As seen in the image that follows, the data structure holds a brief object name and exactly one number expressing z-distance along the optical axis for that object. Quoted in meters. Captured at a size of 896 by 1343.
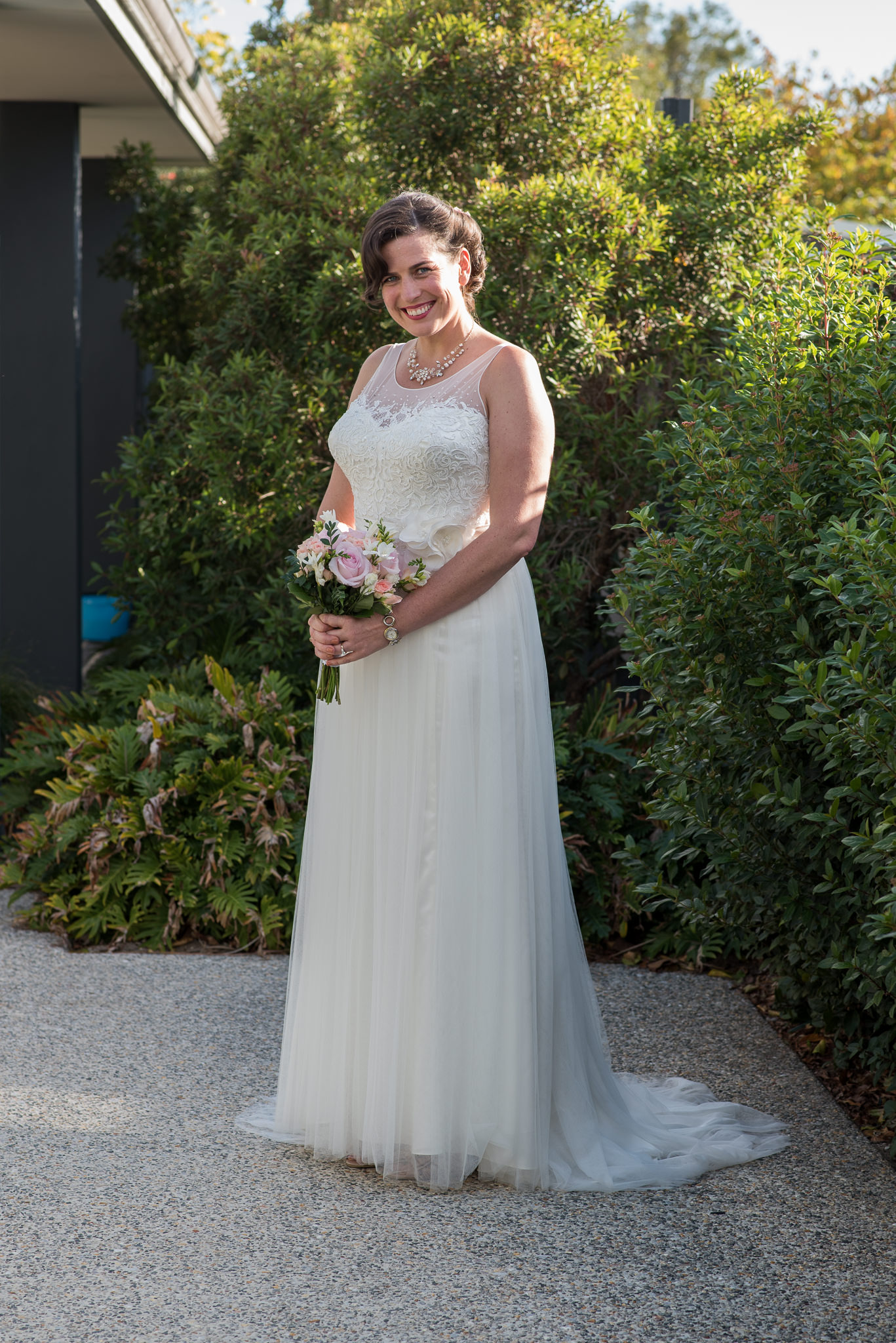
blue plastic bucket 11.06
